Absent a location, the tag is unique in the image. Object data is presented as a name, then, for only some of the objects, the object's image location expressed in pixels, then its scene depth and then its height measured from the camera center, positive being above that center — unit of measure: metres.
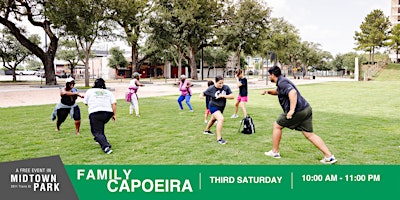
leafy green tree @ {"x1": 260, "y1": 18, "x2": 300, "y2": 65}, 45.84 +6.75
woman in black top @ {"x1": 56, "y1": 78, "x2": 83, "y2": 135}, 7.65 -0.58
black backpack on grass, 7.86 -1.10
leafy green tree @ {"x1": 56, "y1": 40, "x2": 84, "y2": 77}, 55.95 +4.82
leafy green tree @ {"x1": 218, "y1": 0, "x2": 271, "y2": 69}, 35.12 +6.03
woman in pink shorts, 9.68 -0.13
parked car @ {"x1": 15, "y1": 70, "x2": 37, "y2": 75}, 80.07 +2.45
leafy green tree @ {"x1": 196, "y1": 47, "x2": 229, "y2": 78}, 69.56 +5.37
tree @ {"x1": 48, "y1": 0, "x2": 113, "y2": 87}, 23.77 +4.92
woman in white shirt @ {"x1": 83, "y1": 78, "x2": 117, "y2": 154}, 6.02 -0.55
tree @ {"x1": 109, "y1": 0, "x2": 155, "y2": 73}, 26.62 +6.13
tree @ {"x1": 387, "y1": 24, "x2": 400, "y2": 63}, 59.18 +8.24
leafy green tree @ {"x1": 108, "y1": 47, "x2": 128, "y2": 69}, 60.15 +4.26
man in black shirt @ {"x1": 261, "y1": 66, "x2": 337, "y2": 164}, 5.05 -0.48
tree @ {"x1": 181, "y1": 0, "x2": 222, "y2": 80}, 32.73 +6.79
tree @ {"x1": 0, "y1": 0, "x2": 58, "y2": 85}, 26.95 +5.11
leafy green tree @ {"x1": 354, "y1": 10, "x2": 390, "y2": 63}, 60.17 +9.65
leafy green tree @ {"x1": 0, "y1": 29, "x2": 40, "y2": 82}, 42.44 +4.28
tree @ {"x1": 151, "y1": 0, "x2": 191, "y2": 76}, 32.81 +6.08
